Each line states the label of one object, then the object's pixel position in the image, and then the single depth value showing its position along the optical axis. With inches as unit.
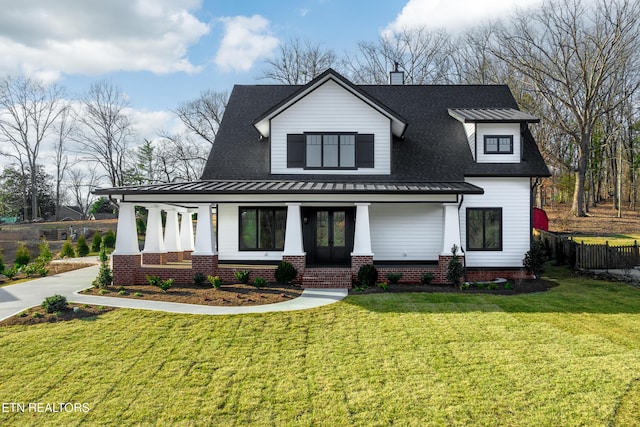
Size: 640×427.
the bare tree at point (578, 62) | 1144.2
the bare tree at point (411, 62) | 1472.7
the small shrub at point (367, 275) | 520.7
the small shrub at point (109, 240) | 1065.5
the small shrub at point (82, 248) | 952.3
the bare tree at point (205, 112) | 1544.0
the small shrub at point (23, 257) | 783.8
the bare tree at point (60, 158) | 1817.2
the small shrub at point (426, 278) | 538.3
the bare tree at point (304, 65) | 1453.0
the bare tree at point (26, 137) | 1755.7
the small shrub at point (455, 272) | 526.1
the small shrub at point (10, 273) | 626.4
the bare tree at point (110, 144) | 1676.9
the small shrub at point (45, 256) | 768.3
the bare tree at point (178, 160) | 1577.3
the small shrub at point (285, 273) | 529.3
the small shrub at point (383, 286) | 492.3
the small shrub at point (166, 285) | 490.6
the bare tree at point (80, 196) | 2272.0
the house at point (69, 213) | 2801.4
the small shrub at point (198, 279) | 525.7
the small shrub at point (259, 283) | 502.0
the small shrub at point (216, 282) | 495.8
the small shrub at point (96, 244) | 1030.9
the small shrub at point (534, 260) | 585.3
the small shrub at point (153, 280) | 521.0
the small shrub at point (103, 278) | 521.0
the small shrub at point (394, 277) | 534.9
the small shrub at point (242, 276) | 528.9
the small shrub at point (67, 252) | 907.4
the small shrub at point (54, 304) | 390.0
